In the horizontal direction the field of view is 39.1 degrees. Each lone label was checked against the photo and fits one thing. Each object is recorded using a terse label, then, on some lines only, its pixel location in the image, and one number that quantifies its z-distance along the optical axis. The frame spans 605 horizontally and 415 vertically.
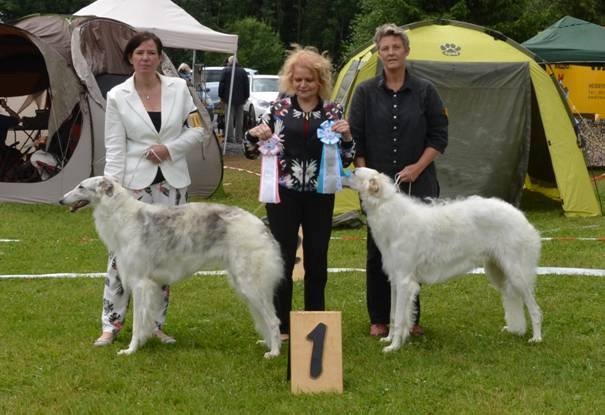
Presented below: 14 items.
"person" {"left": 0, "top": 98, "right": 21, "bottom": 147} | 13.02
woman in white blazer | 5.27
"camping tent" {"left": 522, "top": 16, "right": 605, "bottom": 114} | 16.59
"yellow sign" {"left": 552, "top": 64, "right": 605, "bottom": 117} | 18.05
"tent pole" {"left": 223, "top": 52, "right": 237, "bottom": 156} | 18.16
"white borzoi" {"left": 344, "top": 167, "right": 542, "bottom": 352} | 5.26
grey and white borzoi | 5.13
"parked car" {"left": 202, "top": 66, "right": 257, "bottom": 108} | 26.80
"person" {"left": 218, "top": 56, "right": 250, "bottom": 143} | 19.86
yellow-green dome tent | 10.53
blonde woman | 5.05
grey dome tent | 11.51
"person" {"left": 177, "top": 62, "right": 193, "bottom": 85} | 20.40
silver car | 23.05
